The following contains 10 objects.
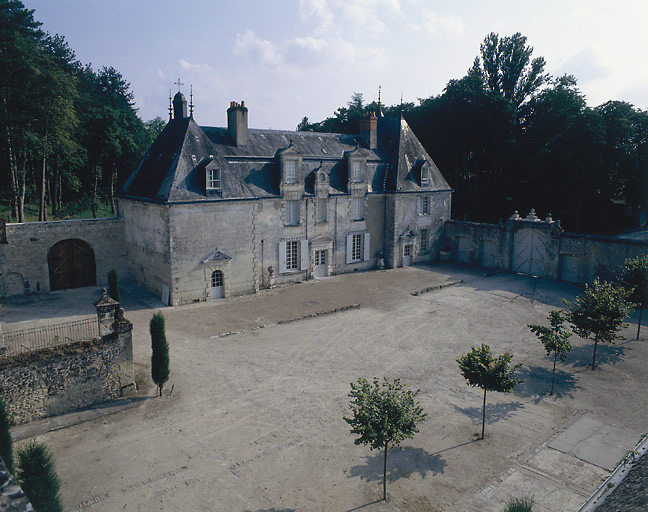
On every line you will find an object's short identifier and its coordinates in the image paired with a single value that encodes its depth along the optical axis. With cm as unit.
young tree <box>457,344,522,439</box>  1253
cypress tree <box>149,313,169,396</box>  1450
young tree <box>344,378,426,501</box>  985
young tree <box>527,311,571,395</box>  1512
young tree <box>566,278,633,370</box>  1648
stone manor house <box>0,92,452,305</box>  2439
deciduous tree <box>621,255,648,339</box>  1906
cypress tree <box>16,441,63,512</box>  822
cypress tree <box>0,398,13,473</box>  980
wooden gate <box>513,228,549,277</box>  2972
